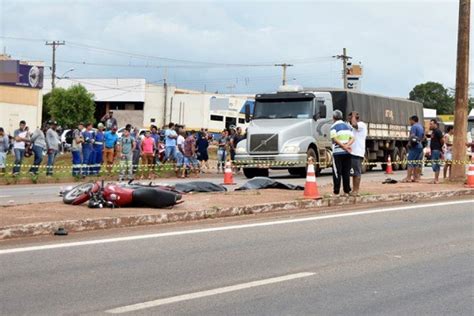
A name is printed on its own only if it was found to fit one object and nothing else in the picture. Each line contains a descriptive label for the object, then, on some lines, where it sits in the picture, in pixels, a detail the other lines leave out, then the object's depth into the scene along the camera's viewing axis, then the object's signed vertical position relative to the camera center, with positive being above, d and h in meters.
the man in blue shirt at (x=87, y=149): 27.25 -0.10
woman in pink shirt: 28.45 -0.10
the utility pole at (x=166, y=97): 92.31 +6.08
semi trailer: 27.73 +0.88
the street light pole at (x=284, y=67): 81.48 +8.94
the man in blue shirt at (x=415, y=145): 22.20 +0.37
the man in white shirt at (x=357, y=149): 17.31 +0.15
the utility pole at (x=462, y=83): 22.69 +2.21
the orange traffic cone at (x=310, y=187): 16.77 -0.71
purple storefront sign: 71.50 +6.39
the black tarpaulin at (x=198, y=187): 17.69 -0.84
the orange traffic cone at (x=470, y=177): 21.88 -0.47
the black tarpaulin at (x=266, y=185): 19.09 -0.79
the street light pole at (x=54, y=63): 80.19 +8.27
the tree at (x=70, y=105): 87.62 +4.47
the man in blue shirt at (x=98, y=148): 27.61 -0.05
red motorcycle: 13.79 -0.85
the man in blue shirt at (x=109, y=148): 27.92 -0.04
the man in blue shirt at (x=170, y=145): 29.75 +0.16
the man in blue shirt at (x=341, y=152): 16.78 +0.07
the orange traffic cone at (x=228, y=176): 23.86 -0.75
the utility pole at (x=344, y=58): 67.09 +8.52
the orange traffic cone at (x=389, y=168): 32.85 -0.45
